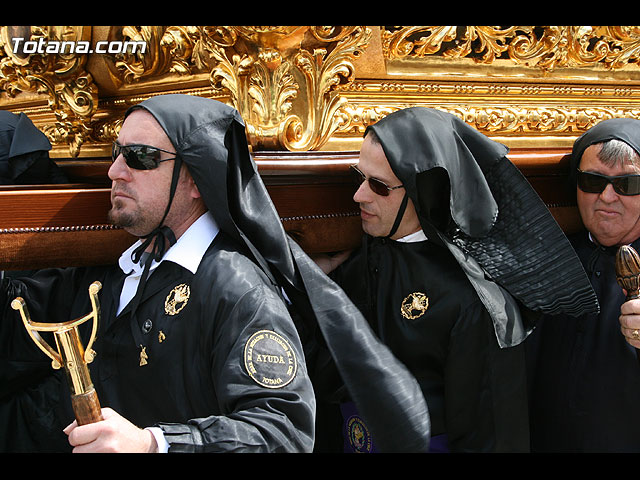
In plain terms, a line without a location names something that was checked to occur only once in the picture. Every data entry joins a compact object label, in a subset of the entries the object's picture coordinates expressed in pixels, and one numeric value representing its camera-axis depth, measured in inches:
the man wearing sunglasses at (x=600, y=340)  97.4
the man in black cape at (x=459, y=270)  88.2
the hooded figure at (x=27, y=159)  113.0
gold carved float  93.3
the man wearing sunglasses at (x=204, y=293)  74.2
